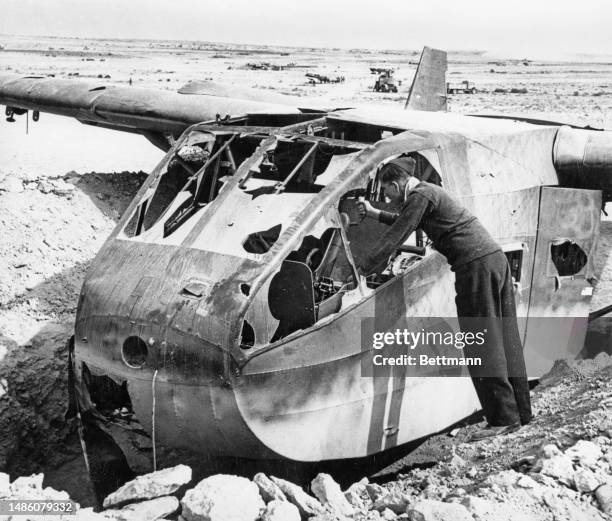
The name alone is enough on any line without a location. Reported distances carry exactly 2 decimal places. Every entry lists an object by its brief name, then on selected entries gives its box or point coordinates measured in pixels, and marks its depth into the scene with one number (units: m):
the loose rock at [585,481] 5.24
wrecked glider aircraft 5.52
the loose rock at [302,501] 5.28
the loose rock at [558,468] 5.36
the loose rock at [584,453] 5.52
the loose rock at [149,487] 5.37
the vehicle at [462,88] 43.78
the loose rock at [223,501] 4.99
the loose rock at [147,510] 5.17
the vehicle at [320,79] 51.32
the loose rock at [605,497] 5.08
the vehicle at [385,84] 44.72
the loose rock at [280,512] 5.07
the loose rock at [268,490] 5.34
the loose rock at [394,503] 5.34
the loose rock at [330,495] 5.41
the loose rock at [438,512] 4.88
